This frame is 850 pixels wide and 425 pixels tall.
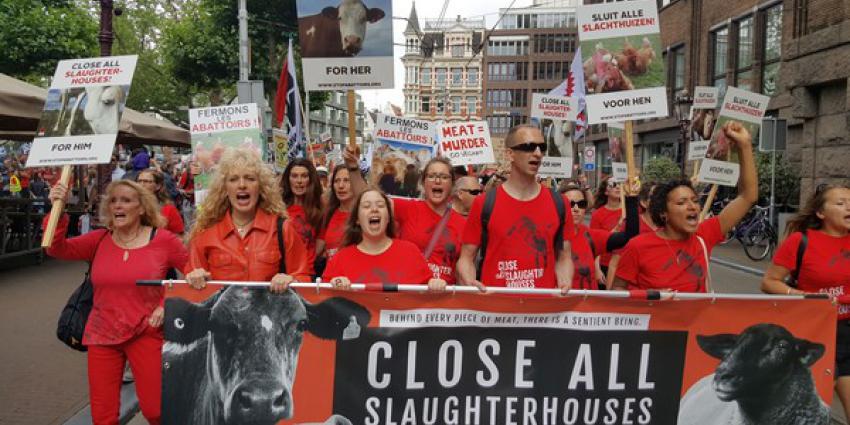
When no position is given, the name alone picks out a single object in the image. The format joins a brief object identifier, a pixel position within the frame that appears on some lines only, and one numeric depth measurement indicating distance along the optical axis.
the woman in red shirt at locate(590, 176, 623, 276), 6.54
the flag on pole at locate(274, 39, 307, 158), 9.02
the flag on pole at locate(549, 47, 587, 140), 12.88
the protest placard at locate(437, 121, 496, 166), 8.55
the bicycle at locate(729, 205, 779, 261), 15.09
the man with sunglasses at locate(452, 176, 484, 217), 5.23
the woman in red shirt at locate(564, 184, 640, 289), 4.56
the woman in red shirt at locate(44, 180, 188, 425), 3.71
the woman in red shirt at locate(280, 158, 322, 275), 5.37
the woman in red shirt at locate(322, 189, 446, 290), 3.71
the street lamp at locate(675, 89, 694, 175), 20.80
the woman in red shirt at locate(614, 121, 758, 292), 3.86
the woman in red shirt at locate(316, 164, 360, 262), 5.20
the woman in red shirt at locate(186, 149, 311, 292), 3.65
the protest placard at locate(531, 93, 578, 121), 10.27
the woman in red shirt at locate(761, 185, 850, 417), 4.08
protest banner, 3.42
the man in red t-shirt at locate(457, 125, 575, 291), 3.85
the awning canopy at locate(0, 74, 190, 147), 8.42
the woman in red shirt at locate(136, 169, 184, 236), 5.90
